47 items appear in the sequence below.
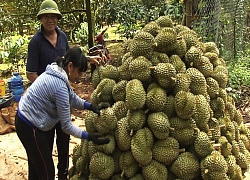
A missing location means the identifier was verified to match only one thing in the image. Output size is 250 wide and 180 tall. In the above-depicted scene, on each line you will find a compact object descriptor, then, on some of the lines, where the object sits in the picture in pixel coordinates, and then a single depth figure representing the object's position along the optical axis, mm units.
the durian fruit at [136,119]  2322
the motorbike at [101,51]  2957
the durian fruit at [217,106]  2680
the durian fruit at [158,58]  2488
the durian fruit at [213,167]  2279
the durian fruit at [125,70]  2636
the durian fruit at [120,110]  2516
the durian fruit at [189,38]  2738
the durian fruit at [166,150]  2297
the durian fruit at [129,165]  2379
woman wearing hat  3012
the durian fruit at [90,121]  2596
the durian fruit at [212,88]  2645
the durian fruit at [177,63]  2508
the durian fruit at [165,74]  2360
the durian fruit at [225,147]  2506
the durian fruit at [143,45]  2506
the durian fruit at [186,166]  2295
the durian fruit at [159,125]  2273
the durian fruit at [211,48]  3068
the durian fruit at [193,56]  2609
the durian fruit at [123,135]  2378
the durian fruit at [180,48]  2576
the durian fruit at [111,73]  2721
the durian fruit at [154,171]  2289
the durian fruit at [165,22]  2762
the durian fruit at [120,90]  2553
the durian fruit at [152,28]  2684
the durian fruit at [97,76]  2877
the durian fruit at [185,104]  2299
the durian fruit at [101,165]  2391
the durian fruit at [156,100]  2312
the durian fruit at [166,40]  2481
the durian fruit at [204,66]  2633
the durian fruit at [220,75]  2779
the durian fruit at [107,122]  2463
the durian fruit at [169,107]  2395
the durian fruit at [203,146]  2338
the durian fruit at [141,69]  2408
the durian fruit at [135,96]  2301
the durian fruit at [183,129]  2357
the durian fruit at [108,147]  2422
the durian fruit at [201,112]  2422
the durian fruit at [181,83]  2402
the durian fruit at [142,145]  2266
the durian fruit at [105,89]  2631
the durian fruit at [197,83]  2504
